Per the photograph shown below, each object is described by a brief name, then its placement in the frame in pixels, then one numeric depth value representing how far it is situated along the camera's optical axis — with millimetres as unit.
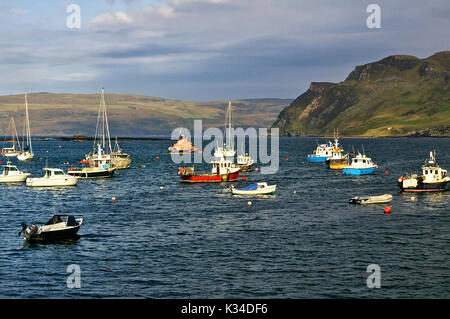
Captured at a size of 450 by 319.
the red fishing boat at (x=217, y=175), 109125
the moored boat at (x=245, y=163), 140762
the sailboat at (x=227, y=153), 148000
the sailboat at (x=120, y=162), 149375
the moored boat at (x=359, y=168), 128750
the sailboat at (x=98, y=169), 118312
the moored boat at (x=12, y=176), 108688
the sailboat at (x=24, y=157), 197375
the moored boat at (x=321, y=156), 184375
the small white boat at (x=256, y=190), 87938
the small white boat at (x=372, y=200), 77438
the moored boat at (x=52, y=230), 52469
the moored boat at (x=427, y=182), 88500
